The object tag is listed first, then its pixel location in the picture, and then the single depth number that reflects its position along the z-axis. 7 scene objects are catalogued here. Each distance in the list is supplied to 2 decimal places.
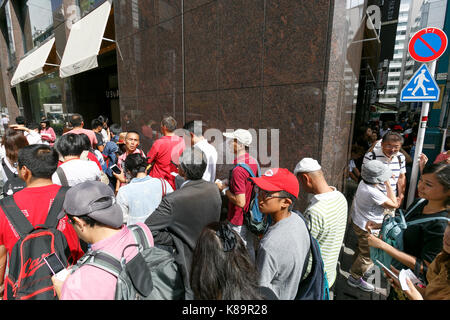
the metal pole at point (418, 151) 3.51
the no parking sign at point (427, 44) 3.27
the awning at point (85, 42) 7.15
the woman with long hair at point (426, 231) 1.64
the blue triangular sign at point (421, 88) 3.38
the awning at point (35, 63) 11.53
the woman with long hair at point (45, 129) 7.85
